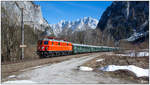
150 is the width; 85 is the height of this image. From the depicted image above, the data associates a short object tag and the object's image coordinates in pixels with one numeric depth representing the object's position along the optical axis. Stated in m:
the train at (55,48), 24.91
